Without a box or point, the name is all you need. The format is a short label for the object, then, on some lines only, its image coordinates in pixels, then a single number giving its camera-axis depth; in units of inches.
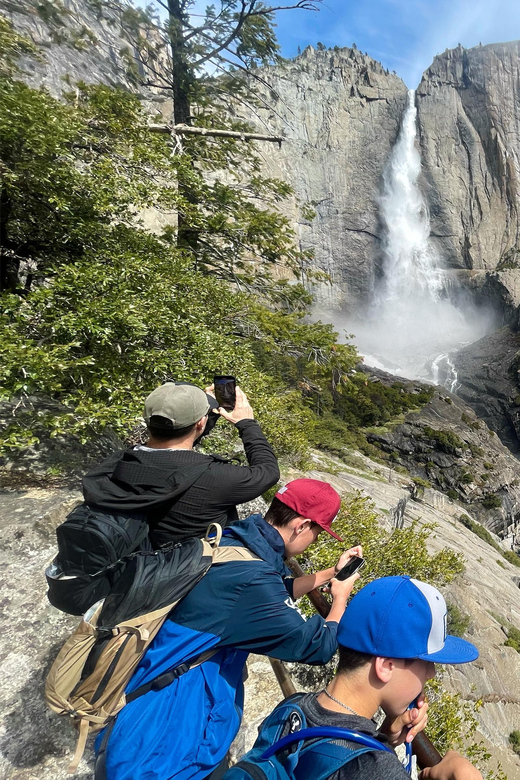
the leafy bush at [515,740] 402.7
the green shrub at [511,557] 1111.0
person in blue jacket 58.0
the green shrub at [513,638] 562.9
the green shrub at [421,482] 1250.0
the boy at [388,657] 51.0
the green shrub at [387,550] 275.0
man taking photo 66.9
